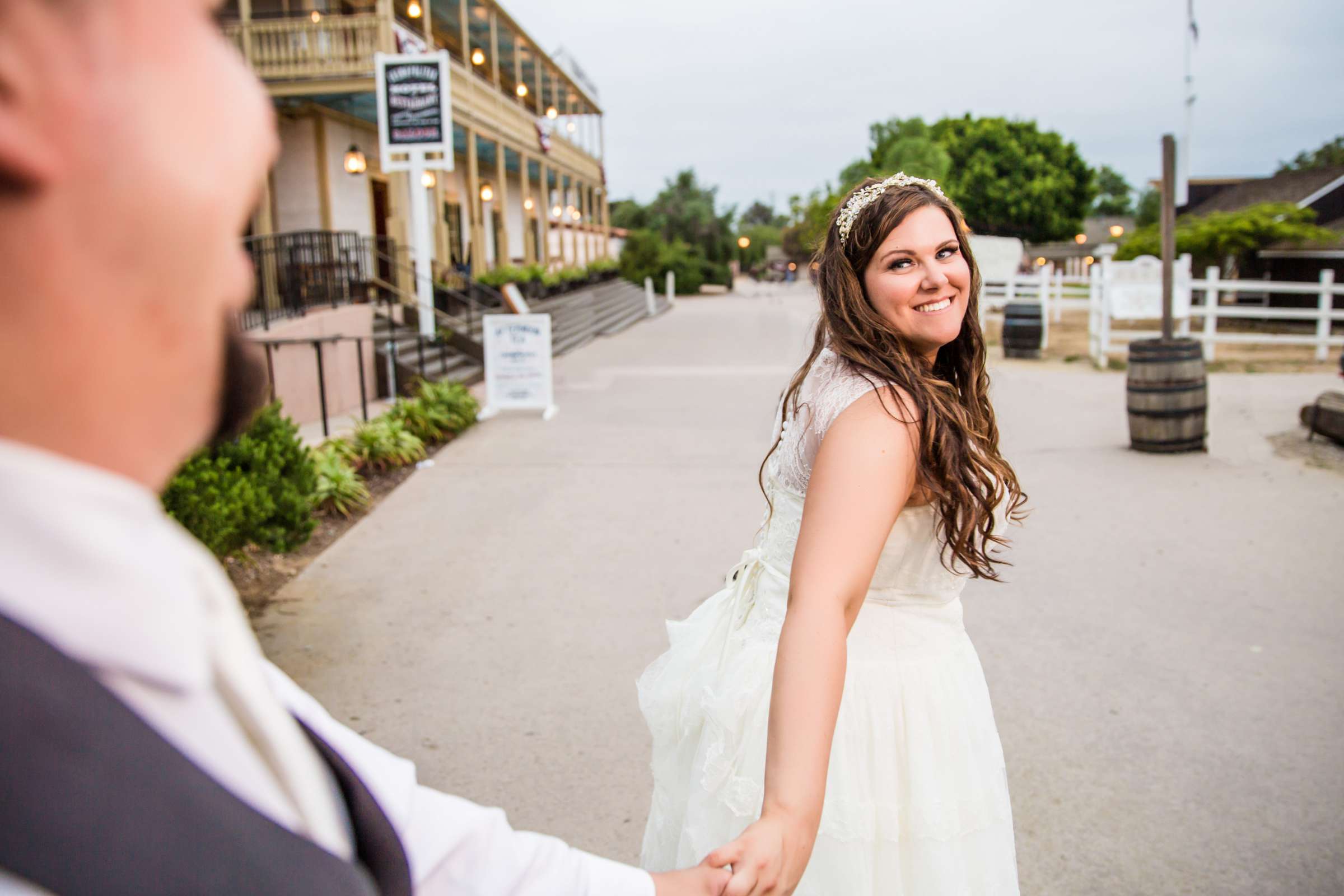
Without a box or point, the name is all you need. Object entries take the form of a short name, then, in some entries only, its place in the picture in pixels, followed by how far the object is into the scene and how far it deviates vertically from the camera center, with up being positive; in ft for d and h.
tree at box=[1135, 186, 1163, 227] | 258.57 +27.19
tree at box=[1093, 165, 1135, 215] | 371.15 +44.22
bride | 5.57 -1.87
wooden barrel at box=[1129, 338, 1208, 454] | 27.04 -2.78
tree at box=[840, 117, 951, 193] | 127.65 +22.55
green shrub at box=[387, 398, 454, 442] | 31.45 -3.22
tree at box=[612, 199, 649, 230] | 213.66 +23.30
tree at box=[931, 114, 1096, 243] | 165.27 +21.98
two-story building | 53.67 +14.25
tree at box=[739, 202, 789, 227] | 401.29 +41.05
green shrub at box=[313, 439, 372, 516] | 22.90 -3.96
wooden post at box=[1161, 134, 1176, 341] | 28.89 +2.36
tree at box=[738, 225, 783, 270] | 281.95 +22.58
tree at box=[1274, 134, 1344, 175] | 273.75 +42.02
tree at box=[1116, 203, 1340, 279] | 70.74 +4.79
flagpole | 29.94 +4.83
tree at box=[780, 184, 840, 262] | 169.48 +21.18
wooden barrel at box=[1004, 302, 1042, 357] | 55.06 -1.59
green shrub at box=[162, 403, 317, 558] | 14.56 -2.72
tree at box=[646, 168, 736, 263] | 200.75 +20.49
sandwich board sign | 35.73 -1.67
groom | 1.49 -0.21
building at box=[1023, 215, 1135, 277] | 170.13 +9.81
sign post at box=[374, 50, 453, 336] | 41.14 +9.30
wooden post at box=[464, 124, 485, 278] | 66.49 +8.00
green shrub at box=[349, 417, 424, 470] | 27.81 -3.61
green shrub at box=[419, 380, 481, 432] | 32.99 -2.83
